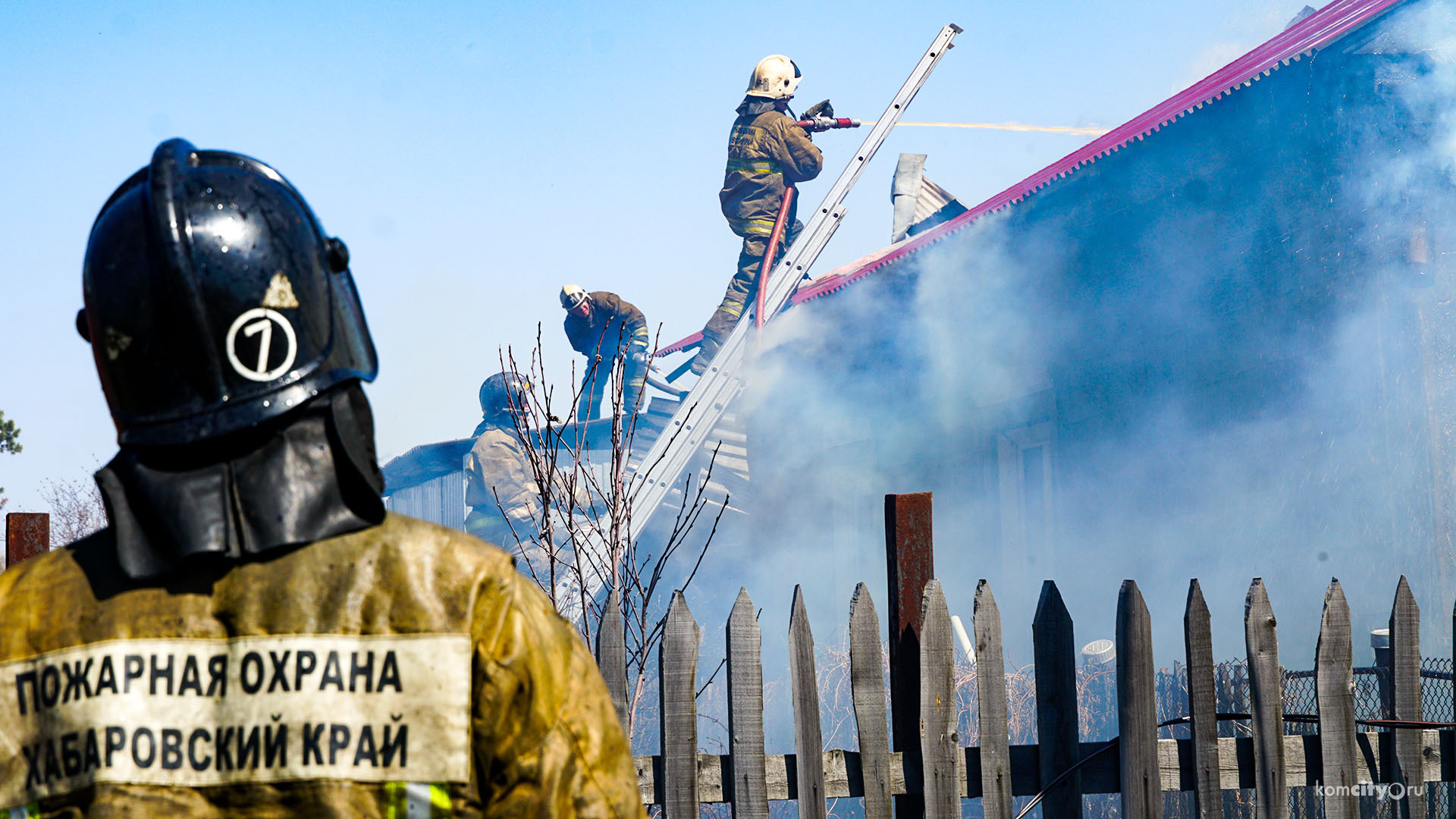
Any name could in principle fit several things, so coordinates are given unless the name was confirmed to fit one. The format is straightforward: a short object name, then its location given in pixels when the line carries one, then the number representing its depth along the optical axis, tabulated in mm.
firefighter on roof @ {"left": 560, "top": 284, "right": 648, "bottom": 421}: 15094
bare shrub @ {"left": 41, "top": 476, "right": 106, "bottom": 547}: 24688
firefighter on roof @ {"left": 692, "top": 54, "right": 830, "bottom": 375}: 15078
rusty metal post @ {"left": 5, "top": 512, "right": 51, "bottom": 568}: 3938
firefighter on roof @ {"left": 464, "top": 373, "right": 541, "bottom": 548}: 16625
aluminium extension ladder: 14570
